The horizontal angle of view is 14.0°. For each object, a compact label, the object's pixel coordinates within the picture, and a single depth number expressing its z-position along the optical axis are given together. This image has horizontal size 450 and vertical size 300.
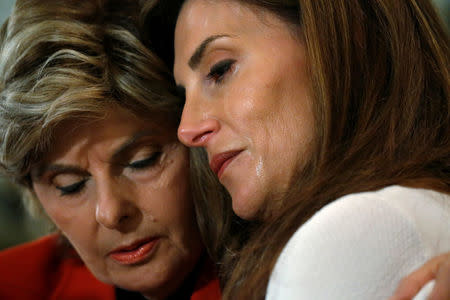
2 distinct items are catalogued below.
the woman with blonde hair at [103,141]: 1.52
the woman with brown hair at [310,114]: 1.36
